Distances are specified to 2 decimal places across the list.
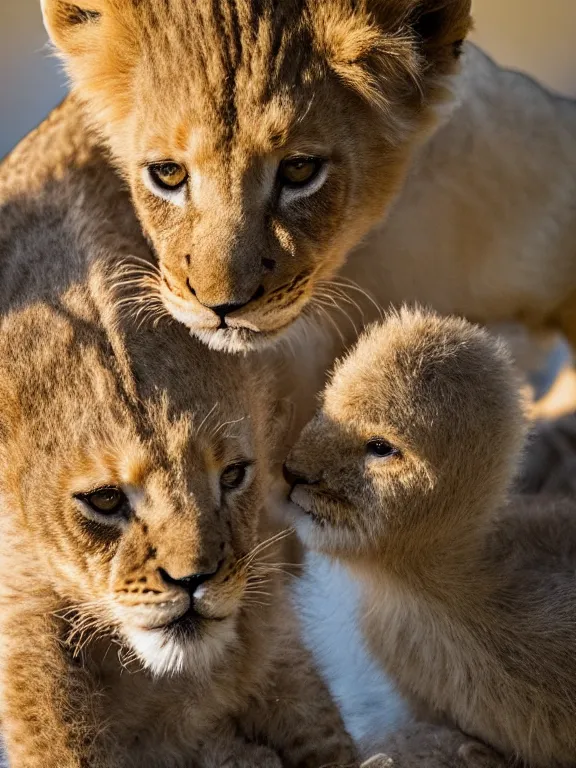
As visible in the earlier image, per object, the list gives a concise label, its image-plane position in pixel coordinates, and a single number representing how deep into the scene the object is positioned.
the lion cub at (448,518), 5.88
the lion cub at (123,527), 5.83
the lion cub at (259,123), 5.87
